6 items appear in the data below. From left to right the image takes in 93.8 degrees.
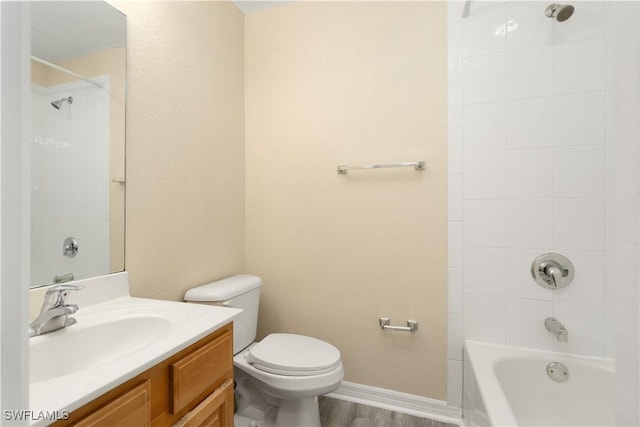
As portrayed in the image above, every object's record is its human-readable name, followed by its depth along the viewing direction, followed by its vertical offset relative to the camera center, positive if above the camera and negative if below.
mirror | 0.97 +0.27
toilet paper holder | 1.66 -0.62
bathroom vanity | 0.61 -0.38
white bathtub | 1.33 -0.79
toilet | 1.35 -0.71
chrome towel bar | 1.63 +0.28
